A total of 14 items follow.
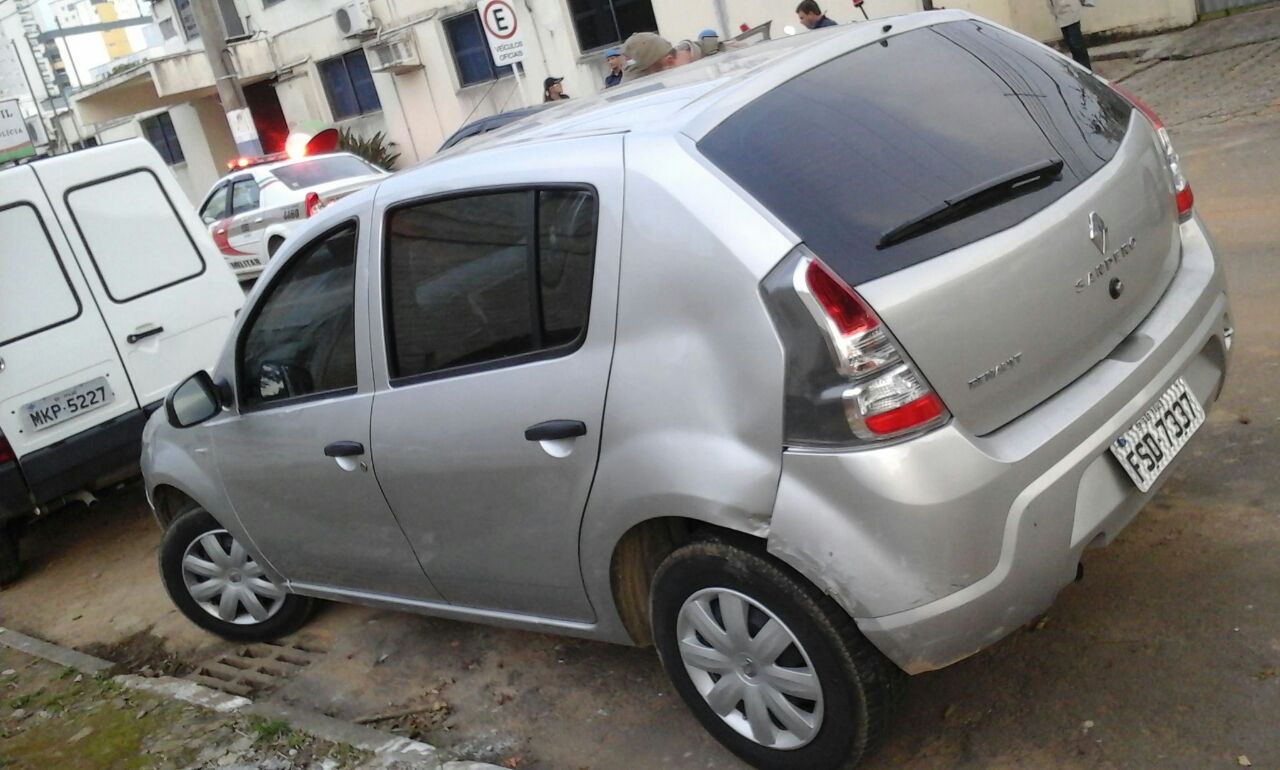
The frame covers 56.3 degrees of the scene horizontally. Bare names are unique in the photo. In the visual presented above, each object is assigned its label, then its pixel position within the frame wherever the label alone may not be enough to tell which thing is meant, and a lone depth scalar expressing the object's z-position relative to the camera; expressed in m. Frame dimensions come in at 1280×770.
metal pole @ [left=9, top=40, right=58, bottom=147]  32.62
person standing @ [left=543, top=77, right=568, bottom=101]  14.07
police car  13.96
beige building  16.67
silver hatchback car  2.64
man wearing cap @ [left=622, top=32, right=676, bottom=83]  9.03
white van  6.23
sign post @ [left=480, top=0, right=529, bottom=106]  13.23
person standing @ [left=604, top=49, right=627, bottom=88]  12.31
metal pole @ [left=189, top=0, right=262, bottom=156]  16.97
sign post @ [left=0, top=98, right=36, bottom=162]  20.17
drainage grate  4.66
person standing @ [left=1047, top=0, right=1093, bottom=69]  12.70
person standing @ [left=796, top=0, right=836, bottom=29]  10.91
